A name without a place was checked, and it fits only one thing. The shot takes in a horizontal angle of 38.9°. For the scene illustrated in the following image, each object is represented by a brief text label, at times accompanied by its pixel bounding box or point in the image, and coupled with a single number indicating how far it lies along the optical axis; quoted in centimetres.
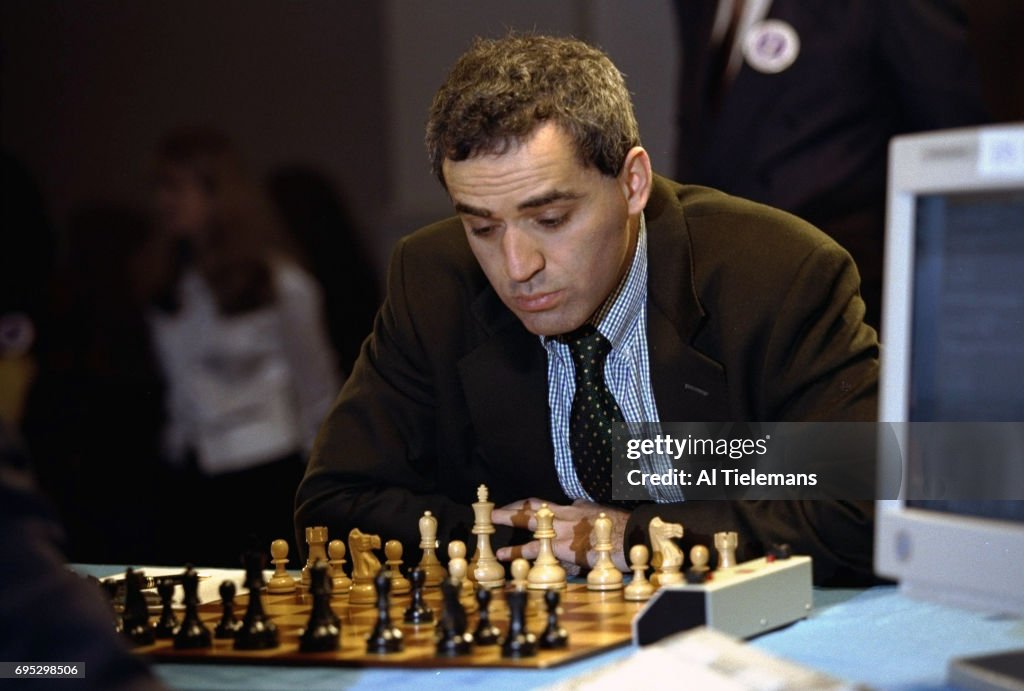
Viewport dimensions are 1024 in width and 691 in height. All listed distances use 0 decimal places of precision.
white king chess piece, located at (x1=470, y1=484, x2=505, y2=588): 222
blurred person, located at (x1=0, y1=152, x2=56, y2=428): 507
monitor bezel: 149
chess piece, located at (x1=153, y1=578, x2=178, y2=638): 187
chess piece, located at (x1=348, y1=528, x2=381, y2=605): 218
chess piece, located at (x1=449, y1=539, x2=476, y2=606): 208
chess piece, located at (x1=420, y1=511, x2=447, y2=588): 224
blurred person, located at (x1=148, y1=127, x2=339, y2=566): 477
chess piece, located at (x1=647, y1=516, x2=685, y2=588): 205
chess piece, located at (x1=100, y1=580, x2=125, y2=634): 188
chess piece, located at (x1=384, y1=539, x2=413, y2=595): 214
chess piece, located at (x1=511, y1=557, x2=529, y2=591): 211
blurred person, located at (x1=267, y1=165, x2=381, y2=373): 482
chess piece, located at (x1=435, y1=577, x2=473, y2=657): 171
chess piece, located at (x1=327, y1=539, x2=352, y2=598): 215
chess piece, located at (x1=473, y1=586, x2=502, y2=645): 173
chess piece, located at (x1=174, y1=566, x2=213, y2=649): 182
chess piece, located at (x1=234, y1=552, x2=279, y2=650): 179
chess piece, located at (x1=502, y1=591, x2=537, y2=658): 168
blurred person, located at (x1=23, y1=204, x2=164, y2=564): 502
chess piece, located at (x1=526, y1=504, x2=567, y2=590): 213
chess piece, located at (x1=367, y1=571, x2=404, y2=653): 173
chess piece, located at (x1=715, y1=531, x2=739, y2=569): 193
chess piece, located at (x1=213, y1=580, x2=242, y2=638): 184
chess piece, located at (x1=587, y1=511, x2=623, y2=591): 207
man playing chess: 245
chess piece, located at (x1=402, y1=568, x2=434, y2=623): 188
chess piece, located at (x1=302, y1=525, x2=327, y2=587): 232
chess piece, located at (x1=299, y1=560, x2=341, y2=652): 176
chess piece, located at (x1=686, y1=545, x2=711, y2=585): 184
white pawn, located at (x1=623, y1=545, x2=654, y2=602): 200
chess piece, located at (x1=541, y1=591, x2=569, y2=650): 171
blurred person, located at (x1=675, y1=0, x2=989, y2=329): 384
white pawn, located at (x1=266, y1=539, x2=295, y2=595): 218
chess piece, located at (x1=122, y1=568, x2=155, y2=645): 186
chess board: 169
